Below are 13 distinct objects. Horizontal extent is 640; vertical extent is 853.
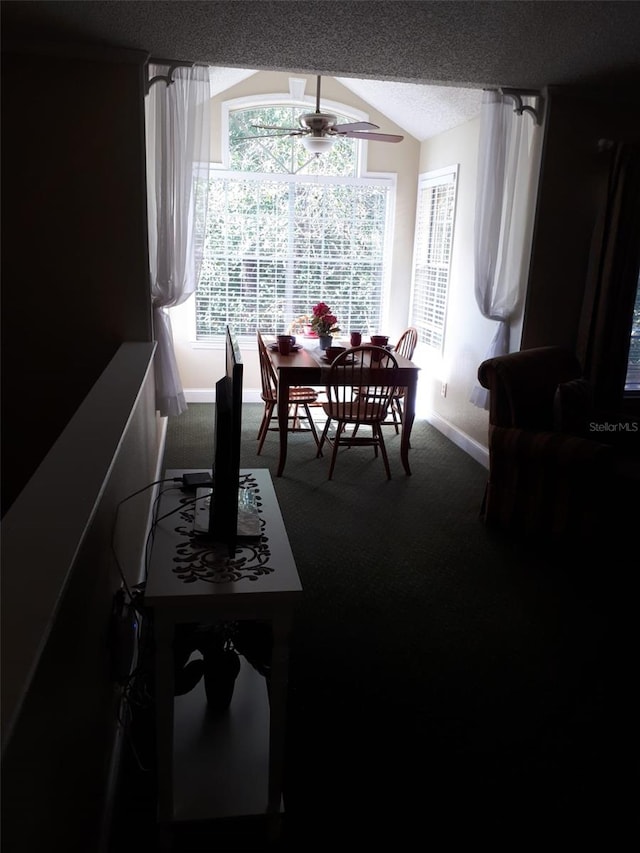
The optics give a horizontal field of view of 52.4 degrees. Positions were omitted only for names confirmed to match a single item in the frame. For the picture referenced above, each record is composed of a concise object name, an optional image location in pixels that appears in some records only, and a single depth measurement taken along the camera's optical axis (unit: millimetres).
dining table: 4309
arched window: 5875
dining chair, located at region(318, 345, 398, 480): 4285
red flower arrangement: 4908
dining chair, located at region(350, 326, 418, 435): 4927
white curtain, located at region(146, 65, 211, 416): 3811
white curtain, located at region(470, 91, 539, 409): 4102
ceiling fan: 4461
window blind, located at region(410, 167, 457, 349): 5457
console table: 1519
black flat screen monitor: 1549
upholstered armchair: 3260
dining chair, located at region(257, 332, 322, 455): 4648
